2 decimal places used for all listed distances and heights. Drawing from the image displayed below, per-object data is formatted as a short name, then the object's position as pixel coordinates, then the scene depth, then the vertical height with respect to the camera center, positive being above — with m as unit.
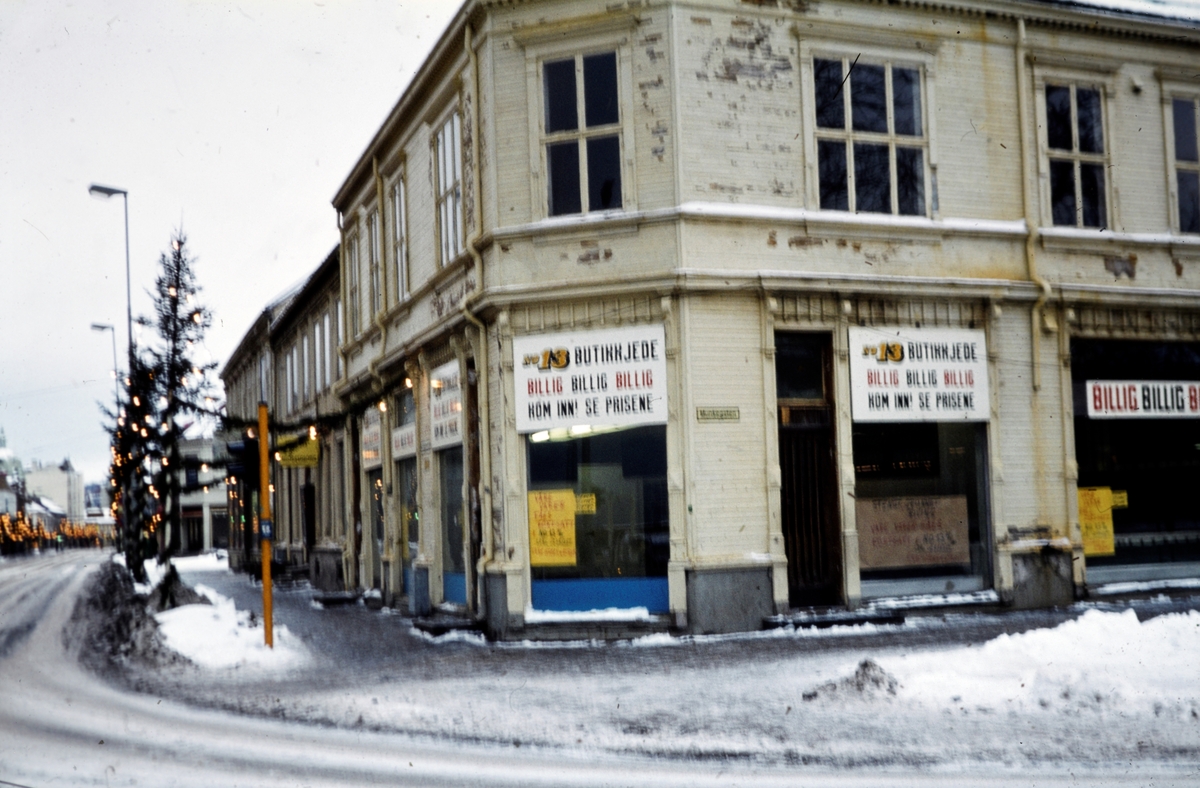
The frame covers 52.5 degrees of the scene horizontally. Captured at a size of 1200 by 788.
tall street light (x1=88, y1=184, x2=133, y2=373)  29.00 +7.10
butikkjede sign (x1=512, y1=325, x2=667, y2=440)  15.30 +1.23
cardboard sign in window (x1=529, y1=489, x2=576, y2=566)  15.68 -0.67
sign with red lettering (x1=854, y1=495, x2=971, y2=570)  16.08 -0.90
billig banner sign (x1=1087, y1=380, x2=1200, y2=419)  17.67 +0.85
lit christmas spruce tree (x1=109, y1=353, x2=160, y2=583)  32.09 +1.24
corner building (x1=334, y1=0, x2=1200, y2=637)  15.38 +2.22
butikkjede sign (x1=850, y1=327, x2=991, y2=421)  16.14 +1.21
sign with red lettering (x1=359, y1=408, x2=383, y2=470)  24.44 +0.87
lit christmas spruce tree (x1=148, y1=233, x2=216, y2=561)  25.08 +3.40
